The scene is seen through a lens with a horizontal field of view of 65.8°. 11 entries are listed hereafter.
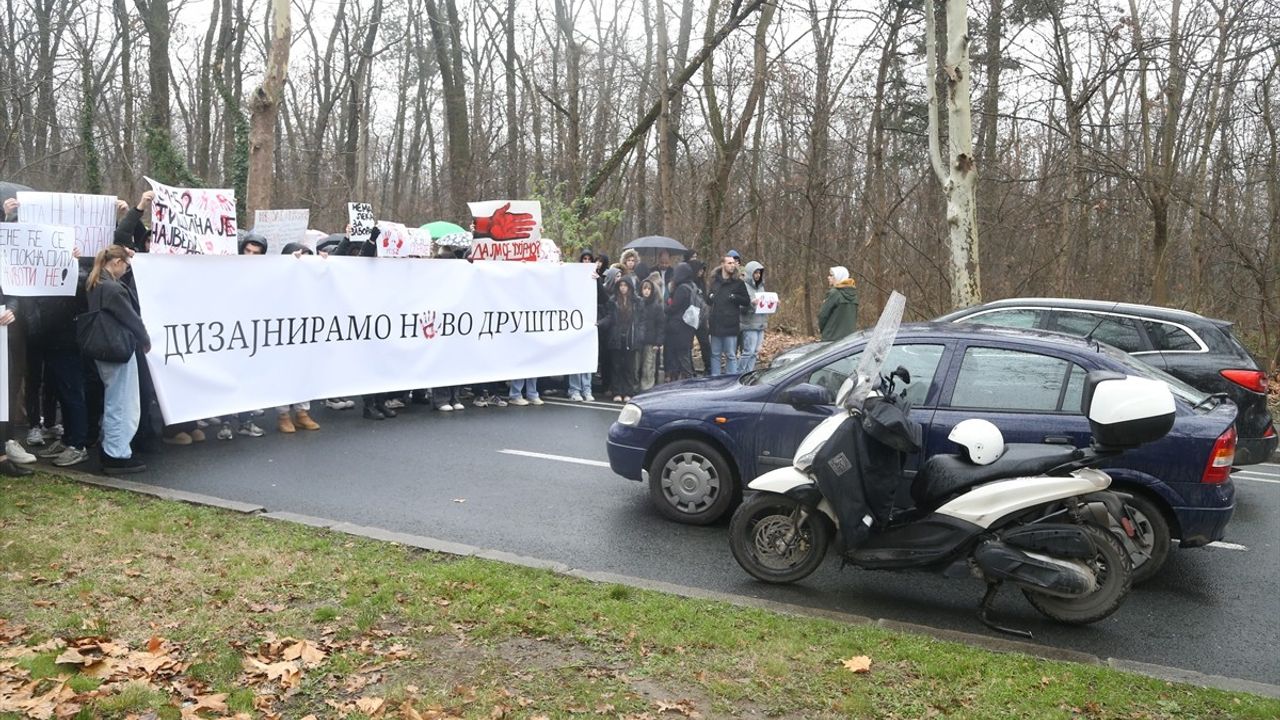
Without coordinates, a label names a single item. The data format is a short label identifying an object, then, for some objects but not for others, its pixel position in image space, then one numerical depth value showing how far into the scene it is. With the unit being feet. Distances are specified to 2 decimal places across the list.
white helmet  18.51
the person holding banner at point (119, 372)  26.07
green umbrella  49.85
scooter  17.72
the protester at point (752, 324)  50.03
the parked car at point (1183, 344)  28.78
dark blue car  20.65
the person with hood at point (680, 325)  47.42
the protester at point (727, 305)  47.91
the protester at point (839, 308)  44.62
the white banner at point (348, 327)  30.27
